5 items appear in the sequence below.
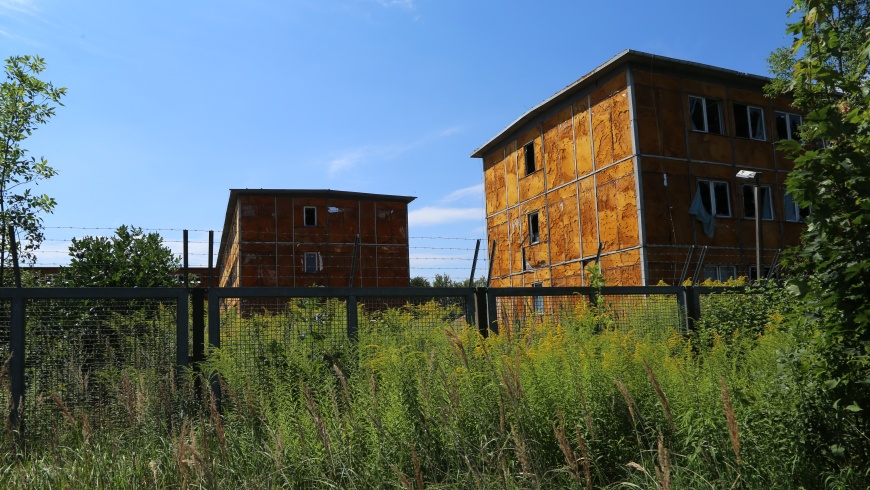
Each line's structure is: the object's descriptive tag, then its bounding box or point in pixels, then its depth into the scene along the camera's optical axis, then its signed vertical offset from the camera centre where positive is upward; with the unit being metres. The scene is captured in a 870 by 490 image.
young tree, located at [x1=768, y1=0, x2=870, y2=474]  4.17 +0.47
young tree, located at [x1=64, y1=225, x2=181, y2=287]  11.67 +0.96
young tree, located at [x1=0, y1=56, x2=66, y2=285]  17.81 +4.98
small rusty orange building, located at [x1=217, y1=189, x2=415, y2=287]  37.50 +4.22
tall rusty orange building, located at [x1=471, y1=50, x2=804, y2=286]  22.33 +4.38
